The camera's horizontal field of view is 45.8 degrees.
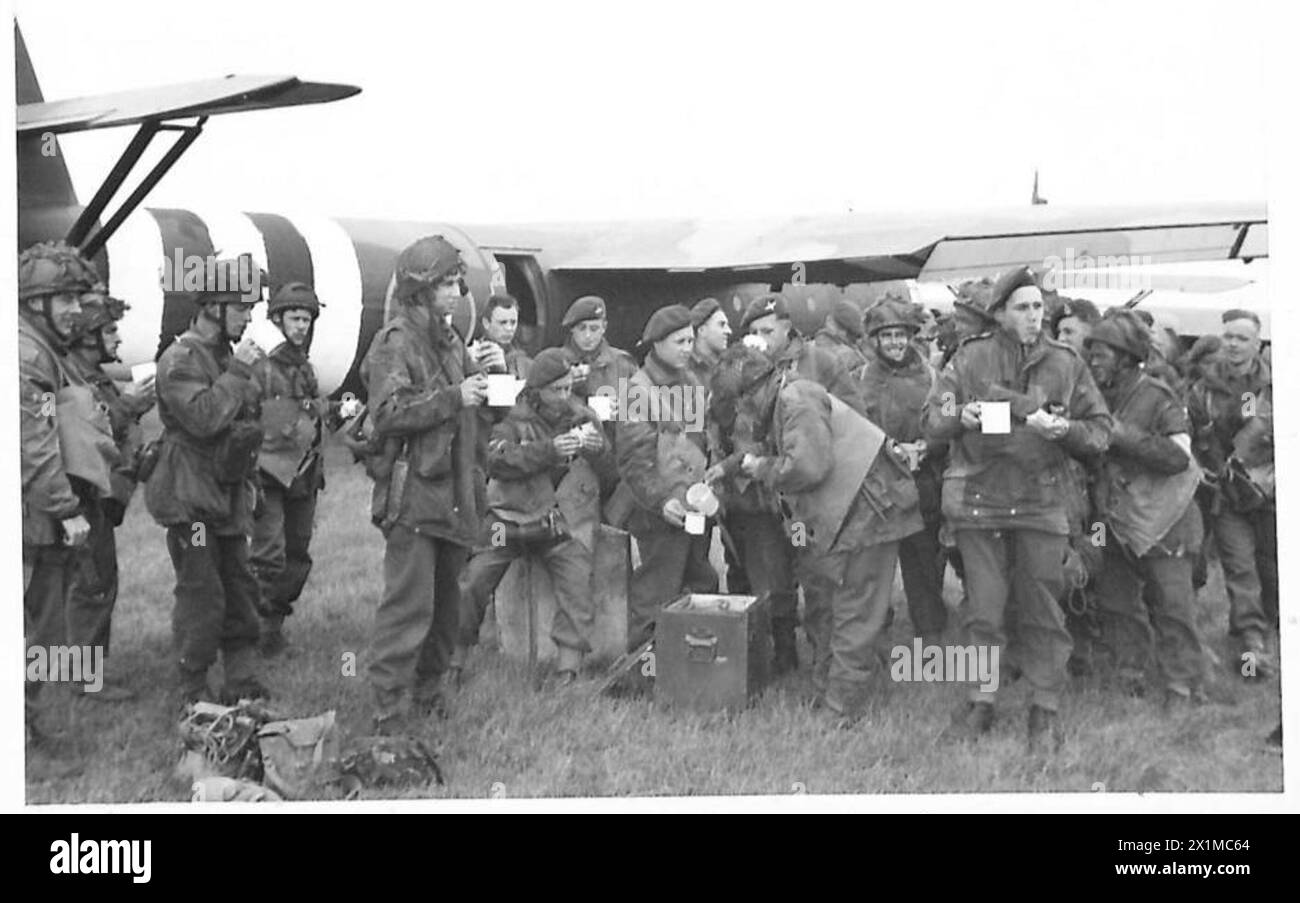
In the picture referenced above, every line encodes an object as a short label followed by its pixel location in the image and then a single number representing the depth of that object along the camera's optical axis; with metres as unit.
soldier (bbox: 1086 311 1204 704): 5.37
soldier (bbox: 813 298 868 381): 5.77
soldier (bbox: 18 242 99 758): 5.04
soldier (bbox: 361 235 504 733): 5.05
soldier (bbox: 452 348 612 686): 5.51
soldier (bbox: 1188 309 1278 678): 5.57
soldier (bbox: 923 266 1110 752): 5.12
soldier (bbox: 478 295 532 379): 5.70
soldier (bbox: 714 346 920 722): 5.32
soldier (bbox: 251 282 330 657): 5.54
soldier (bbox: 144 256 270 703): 5.14
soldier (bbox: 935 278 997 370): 5.18
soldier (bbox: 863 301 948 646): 5.57
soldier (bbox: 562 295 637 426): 5.65
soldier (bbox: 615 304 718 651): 5.56
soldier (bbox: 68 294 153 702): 5.32
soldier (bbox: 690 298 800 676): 5.62
